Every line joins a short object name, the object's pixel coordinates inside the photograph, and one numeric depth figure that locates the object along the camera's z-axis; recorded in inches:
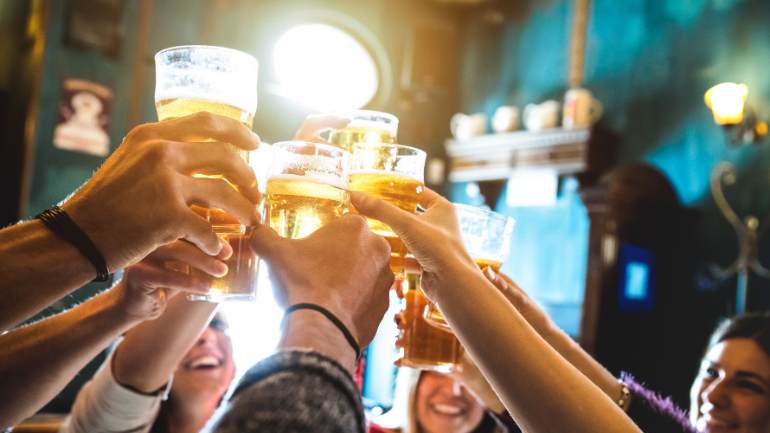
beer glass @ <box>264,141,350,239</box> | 42.3
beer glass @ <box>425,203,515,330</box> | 53.0
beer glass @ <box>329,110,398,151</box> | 53.9
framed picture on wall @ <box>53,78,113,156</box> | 211.9
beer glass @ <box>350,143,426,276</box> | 47.1
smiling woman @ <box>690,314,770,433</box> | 81.2
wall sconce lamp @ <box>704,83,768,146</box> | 195.0
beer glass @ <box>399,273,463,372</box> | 55.0
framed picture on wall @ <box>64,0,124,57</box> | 212.2
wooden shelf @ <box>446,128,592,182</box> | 234.5
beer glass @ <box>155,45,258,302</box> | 43.7
